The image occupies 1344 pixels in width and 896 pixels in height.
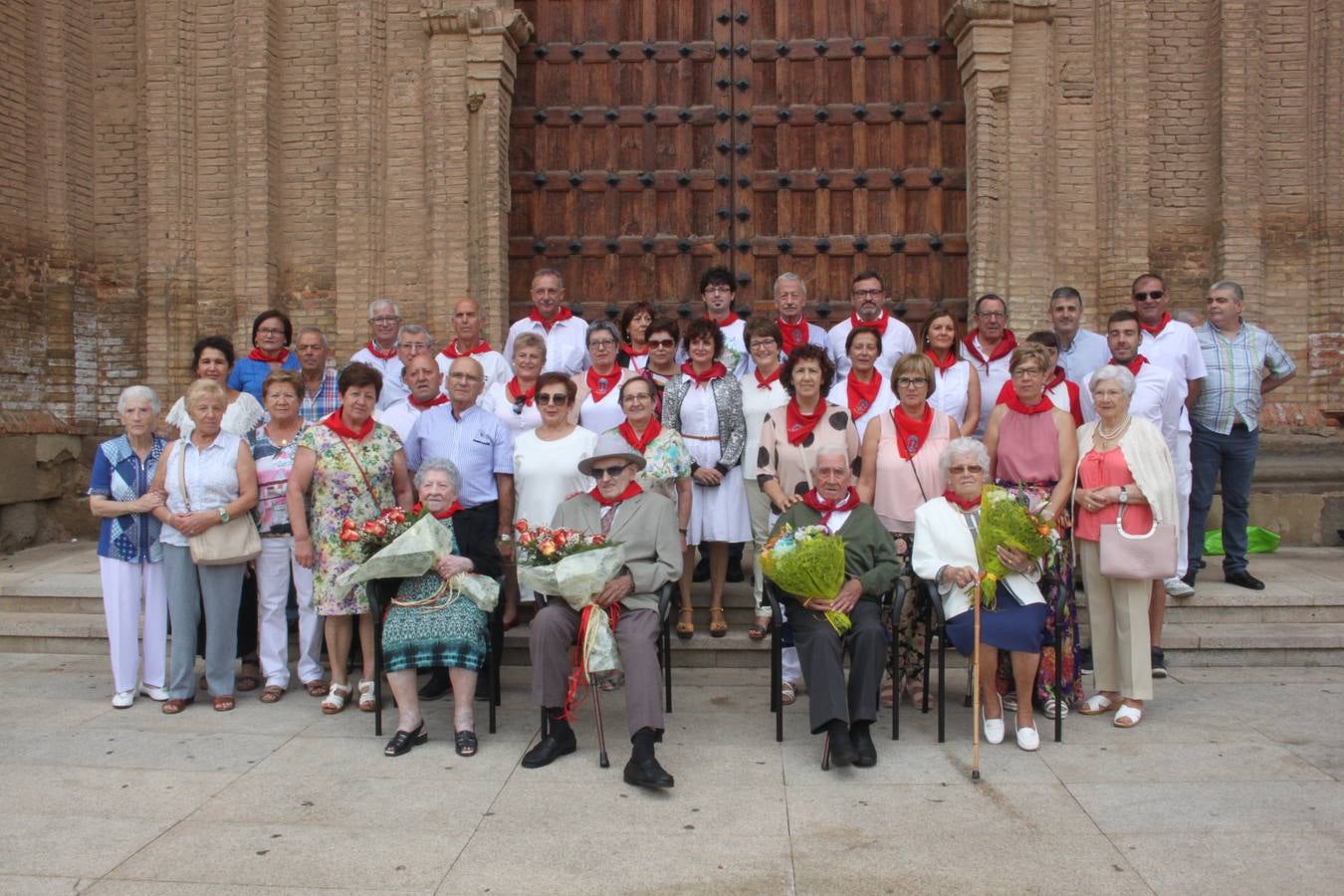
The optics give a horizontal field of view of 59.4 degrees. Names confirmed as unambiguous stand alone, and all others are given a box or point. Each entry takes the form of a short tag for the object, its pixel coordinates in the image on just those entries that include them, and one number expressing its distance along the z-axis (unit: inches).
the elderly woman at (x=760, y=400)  249.9
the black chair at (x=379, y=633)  210.1
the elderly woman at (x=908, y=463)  227.6
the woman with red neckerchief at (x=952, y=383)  259.0
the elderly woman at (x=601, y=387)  259.9
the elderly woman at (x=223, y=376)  255.6
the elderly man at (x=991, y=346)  273.6
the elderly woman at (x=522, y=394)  256.1
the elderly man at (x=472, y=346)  279.6
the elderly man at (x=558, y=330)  300.2
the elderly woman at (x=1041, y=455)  220.7
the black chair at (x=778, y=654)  205.9
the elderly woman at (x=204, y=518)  229.6
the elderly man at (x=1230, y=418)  287.4
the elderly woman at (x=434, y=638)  204.8
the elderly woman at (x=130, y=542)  233.5
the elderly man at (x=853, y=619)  193.9
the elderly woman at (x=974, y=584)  203.8
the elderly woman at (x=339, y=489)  226.2
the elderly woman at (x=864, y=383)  250.2
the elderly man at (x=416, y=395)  250.1
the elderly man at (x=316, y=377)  262.4
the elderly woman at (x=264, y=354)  276.5
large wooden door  386.9
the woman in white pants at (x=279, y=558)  238.1
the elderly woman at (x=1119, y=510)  214.2
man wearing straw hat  192.1
